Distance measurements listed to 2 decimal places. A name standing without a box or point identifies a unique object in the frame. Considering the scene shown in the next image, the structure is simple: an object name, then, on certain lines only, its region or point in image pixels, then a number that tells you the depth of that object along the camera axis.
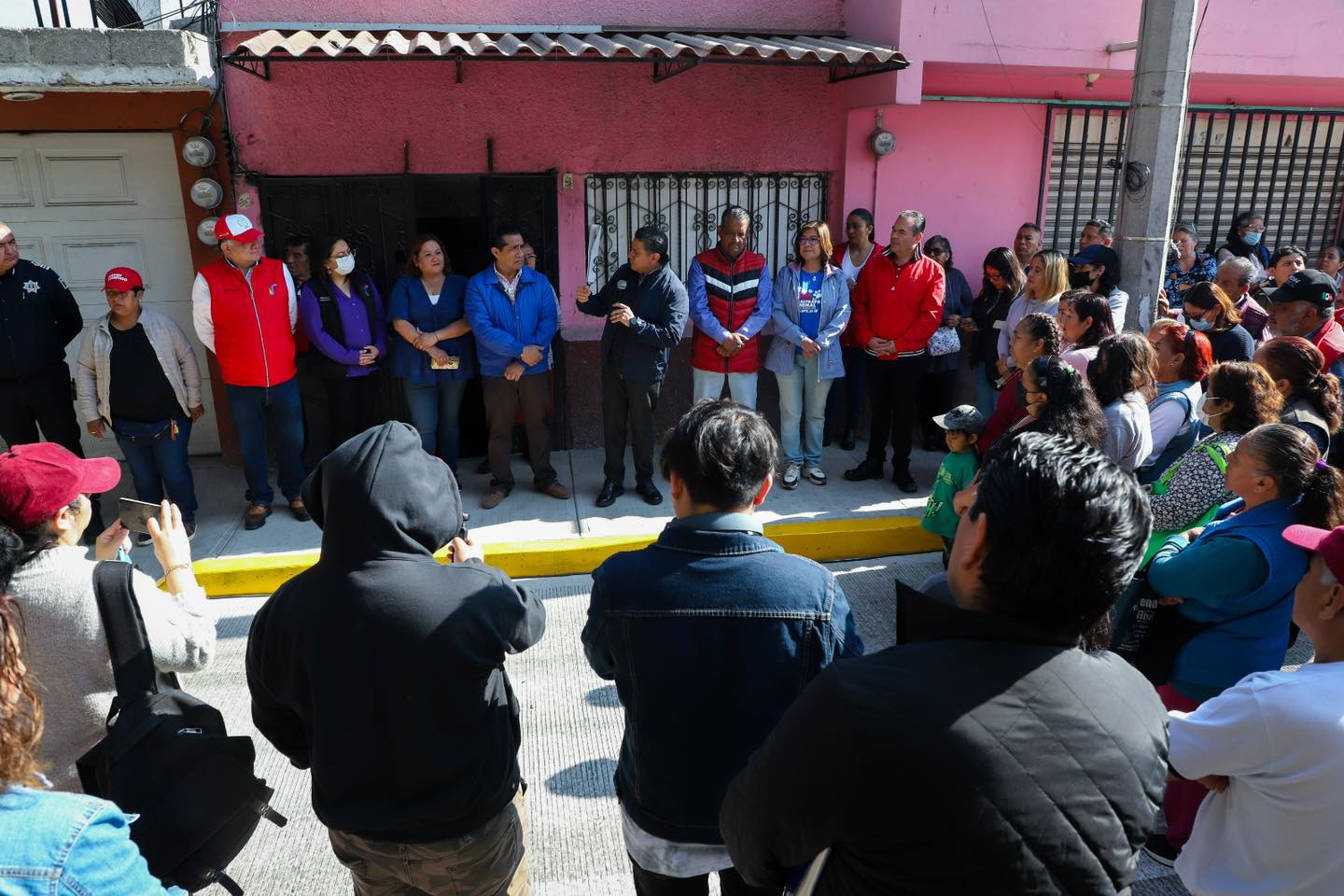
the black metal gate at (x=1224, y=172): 8.11
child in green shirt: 4.69
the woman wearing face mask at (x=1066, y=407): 3.78
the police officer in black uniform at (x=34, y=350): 5.62
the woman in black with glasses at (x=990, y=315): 6.89
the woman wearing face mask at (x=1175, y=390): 4.30
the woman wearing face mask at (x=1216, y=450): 3.57
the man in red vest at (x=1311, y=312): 5.06
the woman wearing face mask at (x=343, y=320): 6.21
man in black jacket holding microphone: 6.18
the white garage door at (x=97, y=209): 6.62
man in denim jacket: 2.04
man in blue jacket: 6.26
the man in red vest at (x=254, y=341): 5.87
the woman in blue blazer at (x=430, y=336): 6.35
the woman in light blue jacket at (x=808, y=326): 6.61
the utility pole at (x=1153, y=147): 5.00
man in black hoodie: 2.10
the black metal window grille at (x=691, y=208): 7.39
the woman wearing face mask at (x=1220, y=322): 5.35
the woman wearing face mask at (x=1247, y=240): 8.15
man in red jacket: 6.61
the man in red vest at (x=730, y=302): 6.48
